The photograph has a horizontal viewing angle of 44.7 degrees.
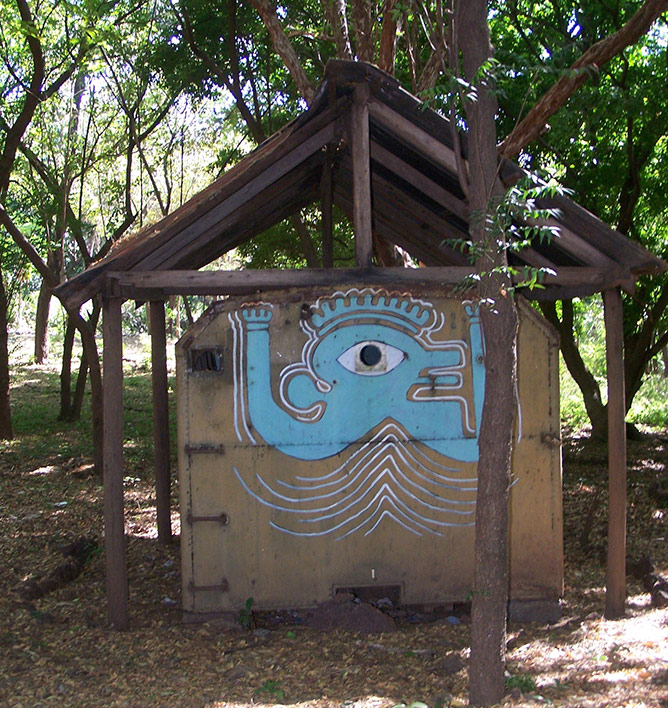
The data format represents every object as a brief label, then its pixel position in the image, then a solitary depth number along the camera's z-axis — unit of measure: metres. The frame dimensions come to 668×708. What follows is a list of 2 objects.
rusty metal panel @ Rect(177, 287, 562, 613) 6.00
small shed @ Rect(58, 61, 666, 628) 5.78
